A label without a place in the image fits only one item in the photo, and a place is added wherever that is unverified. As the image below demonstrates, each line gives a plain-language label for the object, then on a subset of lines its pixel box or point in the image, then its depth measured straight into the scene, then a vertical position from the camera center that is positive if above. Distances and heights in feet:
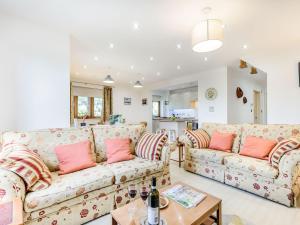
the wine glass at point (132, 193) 4.37 -2.17
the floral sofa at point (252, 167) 6.48 -2.48
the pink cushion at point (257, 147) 7.98 -1.65
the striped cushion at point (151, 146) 7.98 -1.58
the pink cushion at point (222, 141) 9.63 -1.64
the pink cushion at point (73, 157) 6.46 -1.75
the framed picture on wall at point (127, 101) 26.00 +2.03
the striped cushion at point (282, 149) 6.71 -1.43
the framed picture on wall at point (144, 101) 26.96 +2.09
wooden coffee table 3.95 -2.51
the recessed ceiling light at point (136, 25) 8.72 +4.75
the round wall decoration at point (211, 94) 17.33 +2.13
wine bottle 3.58 -2.04
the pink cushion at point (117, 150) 7.60 -1.70
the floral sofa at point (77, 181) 4.70 -2.32
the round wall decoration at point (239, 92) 18.11 +2.39
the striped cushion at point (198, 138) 10.30 -1.53
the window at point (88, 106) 21.79 +1.03
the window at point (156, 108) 30.91 +1.09
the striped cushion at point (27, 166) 4.81 -1.57
